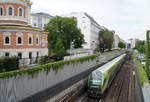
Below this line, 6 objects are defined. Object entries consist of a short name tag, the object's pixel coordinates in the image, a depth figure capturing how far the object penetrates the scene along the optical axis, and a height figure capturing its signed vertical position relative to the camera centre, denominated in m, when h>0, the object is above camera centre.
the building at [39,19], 79.06 +14.42
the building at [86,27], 70.19 +9.08
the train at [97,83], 18.92 -4.66
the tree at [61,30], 47.97 +5.02
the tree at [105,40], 78.33 +3.37
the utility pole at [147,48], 27.67 -0.43
